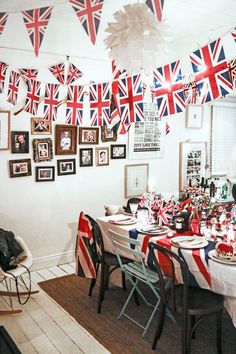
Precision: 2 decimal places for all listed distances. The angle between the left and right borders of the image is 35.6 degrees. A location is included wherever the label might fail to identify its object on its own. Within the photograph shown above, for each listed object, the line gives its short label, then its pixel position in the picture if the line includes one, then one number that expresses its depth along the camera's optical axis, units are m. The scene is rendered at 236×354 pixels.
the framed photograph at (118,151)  5.18
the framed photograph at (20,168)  4.33
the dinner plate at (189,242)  2.99
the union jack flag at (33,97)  4.17
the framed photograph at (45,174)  4.54
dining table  2.65
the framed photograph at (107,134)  5.06
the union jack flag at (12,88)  4.17
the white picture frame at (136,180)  5.37
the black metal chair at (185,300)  2.64
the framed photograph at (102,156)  5.03
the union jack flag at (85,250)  3.77
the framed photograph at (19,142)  4.33
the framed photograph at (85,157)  4.88
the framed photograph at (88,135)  4.87
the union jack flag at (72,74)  4.71
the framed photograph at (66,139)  4.66
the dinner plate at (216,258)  2.65
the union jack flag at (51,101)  4.11
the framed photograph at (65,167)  4.70
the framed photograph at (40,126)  4.46
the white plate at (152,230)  3.39
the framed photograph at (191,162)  6.01
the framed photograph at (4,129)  4.23
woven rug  2.96
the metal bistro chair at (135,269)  3.03
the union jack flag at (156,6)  2.44
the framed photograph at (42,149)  4.50
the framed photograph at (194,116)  5.96
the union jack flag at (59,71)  4.58
